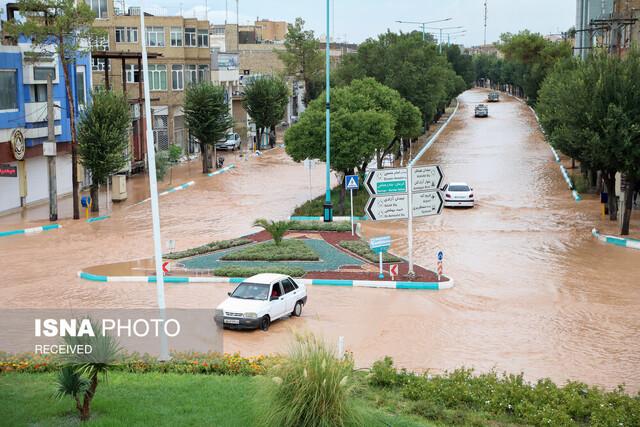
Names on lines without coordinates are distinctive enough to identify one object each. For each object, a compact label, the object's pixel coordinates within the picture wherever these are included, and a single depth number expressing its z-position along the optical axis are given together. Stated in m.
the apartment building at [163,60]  64.62
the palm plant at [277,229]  30.06
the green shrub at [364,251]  28.83
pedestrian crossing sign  33.67
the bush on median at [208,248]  29.41
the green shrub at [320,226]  34.72
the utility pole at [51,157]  37.22
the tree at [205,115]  56.16
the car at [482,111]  95.25
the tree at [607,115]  32.19
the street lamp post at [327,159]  36.59
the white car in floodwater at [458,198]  40.81
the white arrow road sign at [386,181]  26.88
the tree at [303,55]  93.50
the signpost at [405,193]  26.95
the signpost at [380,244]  26.17
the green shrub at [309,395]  11.73
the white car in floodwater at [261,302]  19.95
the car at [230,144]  72.00
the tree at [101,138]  39.06
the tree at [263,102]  71.31
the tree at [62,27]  36.22
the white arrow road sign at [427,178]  27.44
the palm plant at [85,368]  12.30
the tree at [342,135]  40.09
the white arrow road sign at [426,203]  27.61
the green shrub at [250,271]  25.92
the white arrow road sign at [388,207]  27.06
